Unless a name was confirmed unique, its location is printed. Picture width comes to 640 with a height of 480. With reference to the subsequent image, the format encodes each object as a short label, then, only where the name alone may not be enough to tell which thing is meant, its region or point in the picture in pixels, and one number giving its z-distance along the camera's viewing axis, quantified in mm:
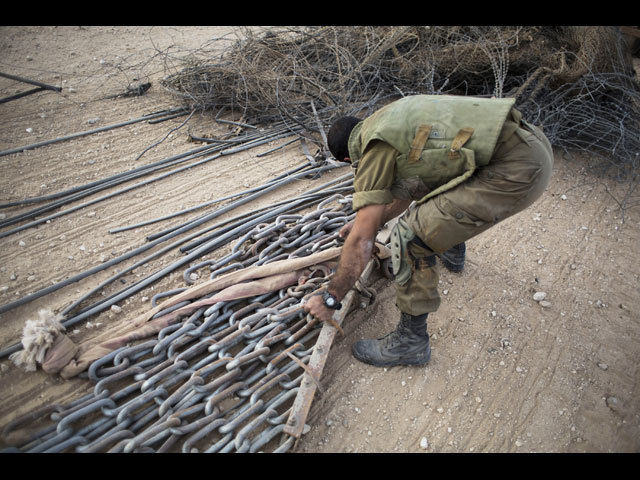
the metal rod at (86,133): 4796
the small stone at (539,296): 3252
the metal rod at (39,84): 5422
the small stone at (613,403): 2551
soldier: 2203
